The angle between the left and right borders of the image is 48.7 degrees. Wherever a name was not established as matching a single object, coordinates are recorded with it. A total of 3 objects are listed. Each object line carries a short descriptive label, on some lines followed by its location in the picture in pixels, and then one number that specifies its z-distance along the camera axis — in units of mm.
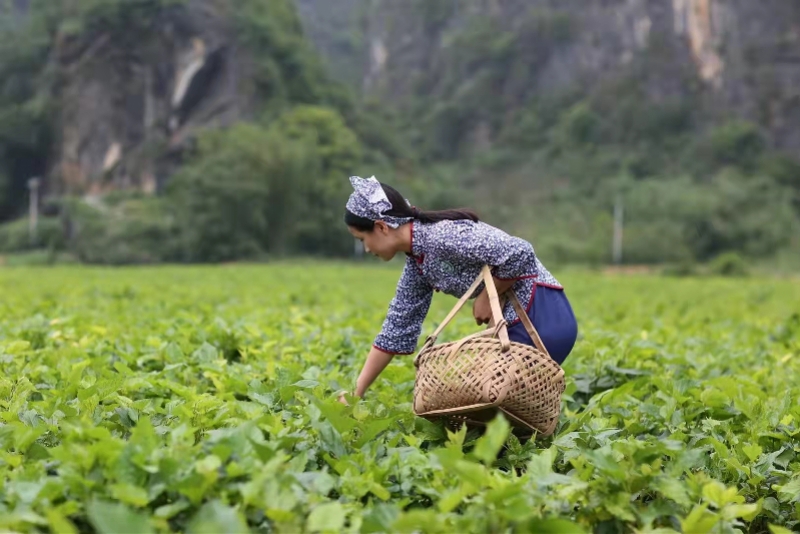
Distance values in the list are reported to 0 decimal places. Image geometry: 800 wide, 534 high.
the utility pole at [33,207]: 48125
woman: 3018
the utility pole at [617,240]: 39562
